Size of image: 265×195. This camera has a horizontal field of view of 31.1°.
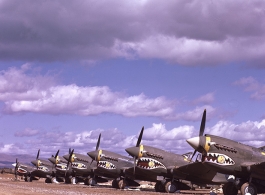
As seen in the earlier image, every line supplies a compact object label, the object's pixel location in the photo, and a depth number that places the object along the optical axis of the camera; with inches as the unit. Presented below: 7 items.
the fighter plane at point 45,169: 2787.9
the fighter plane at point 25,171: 2970.0
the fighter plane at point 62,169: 2537.2
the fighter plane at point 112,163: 1929.1
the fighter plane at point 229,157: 1156.5
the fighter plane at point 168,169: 1525.6
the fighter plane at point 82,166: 2268.5
